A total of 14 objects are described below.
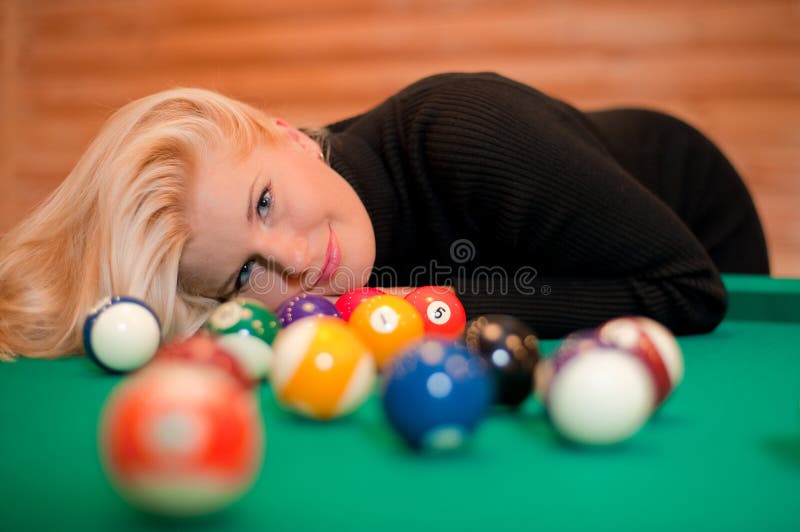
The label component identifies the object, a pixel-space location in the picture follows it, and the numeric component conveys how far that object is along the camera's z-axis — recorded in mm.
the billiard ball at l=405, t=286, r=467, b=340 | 1380
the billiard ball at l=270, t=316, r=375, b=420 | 861
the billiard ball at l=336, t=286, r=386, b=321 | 1444
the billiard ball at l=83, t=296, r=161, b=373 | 1164
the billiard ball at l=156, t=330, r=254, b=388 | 771
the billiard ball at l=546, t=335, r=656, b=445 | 746
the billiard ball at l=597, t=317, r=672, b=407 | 865
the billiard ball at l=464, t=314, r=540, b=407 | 898
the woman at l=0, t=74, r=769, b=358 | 1438
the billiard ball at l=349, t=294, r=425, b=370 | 1167
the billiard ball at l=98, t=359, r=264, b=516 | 545
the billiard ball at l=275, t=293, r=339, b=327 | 1328
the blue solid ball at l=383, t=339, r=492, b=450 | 723
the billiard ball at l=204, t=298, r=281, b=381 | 1081
